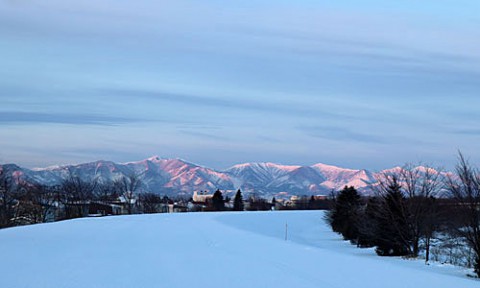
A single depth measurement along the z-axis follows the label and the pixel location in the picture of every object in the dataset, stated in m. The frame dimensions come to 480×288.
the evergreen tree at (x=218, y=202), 113.53
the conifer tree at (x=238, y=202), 119.80
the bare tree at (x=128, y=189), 109.20
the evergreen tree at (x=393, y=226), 27.31
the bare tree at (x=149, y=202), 106.85
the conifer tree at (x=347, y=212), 39.81
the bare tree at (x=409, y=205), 27.02
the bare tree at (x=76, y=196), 87.12
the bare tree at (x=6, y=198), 67.50
